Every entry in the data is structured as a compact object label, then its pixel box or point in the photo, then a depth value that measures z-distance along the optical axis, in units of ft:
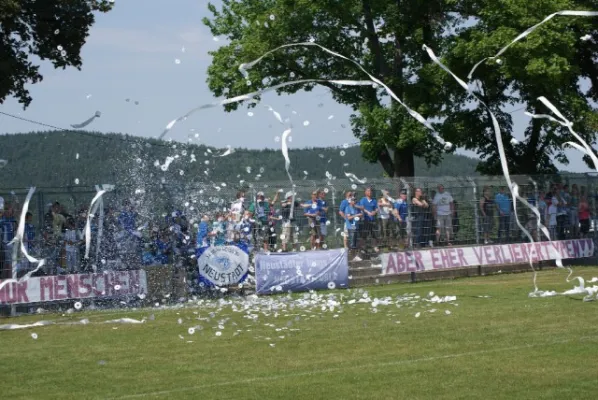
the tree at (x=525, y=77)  90.48
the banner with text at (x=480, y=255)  75.15
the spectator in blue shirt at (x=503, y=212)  81.82
